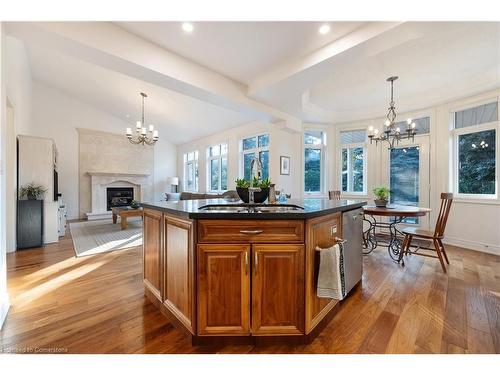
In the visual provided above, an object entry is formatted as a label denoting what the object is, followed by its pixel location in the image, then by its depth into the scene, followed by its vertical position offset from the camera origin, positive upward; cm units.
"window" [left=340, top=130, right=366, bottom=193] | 536 +61
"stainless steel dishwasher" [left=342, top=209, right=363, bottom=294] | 209 -59
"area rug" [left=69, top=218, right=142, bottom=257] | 382 -106
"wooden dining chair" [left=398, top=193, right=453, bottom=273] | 286 -62
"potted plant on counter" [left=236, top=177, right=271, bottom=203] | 220 -2
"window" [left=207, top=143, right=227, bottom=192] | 747 +61
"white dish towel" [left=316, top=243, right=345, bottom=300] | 153 -61
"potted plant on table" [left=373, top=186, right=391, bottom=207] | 348 -17
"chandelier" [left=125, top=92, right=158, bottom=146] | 507 +122
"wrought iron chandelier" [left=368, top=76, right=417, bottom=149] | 322 +84
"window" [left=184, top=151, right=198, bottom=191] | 865 +57
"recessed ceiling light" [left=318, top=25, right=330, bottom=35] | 233 +164
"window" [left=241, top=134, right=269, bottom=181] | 601 +97
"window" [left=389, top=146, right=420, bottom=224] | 463 +22
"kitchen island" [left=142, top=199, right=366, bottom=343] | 148 -58
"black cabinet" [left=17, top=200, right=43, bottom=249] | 373 -65
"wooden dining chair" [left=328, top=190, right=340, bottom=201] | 416 -17
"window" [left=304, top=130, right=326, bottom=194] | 561 +64
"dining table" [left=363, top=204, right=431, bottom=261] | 298 -63
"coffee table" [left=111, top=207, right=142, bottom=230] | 522 -67
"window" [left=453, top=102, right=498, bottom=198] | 368 +62
